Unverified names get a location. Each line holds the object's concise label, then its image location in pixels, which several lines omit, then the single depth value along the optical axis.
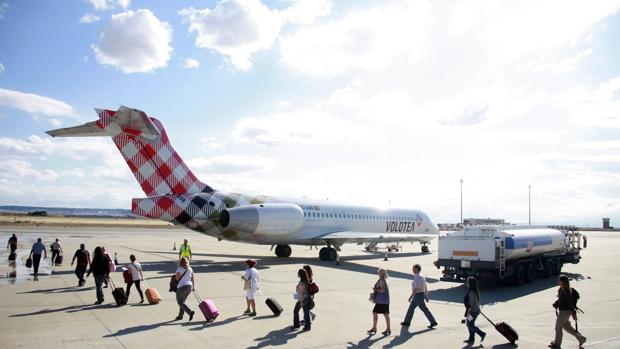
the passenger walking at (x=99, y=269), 12.90
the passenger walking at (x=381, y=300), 10.45
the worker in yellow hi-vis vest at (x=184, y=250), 20.99
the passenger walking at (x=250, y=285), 11.86
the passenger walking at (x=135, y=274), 13.18
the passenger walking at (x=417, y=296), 11.23
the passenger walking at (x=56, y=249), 21.79
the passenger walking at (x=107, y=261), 13.36
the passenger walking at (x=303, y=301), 10.41
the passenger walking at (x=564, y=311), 9.59
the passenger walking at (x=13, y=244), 24.00
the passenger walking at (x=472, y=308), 9.86
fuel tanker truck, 17.14
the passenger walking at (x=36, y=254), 18.67
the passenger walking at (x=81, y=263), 15.56
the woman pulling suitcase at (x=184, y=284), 11.13
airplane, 21.95
